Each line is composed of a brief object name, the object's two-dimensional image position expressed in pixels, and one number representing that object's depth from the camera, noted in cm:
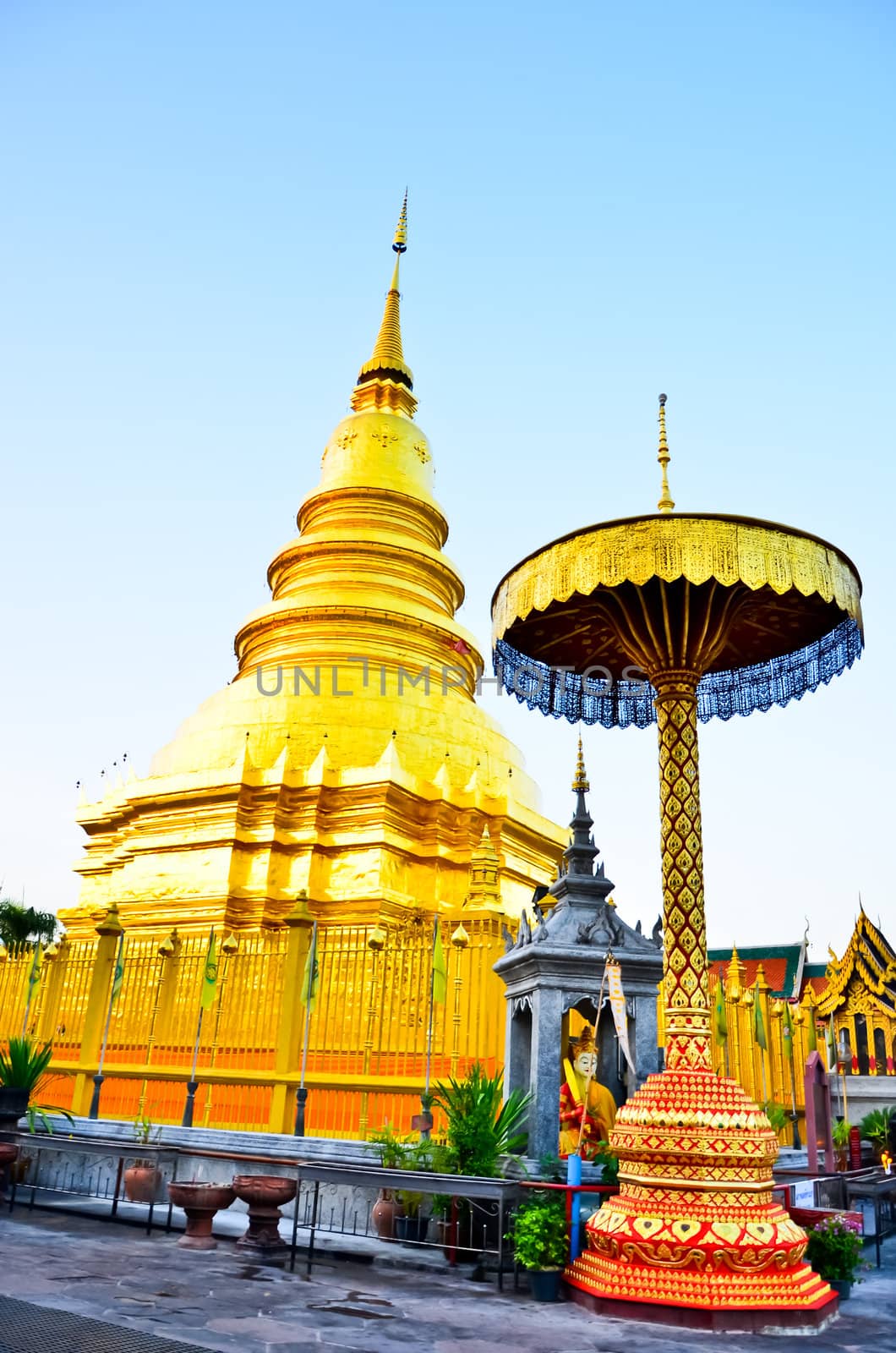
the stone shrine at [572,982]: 846
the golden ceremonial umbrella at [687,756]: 623
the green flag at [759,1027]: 1227
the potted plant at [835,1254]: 716
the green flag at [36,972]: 1472
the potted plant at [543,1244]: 669
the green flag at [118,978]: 1366
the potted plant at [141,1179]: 1080
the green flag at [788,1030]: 1310
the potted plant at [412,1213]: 884
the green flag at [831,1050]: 1831
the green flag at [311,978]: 1143
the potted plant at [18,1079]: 1114
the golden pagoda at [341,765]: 1814
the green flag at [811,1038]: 1329
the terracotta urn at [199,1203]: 844
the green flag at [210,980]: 1250
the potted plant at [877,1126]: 1723
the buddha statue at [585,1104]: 830
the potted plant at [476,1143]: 800
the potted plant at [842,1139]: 1361
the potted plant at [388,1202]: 893
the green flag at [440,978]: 1076
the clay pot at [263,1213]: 797
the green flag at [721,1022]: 1184
